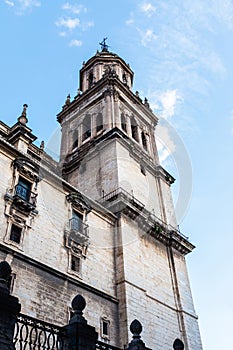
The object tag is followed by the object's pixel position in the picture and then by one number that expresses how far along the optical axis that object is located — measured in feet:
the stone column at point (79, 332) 30.89
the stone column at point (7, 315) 26.58
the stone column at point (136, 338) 35.42
